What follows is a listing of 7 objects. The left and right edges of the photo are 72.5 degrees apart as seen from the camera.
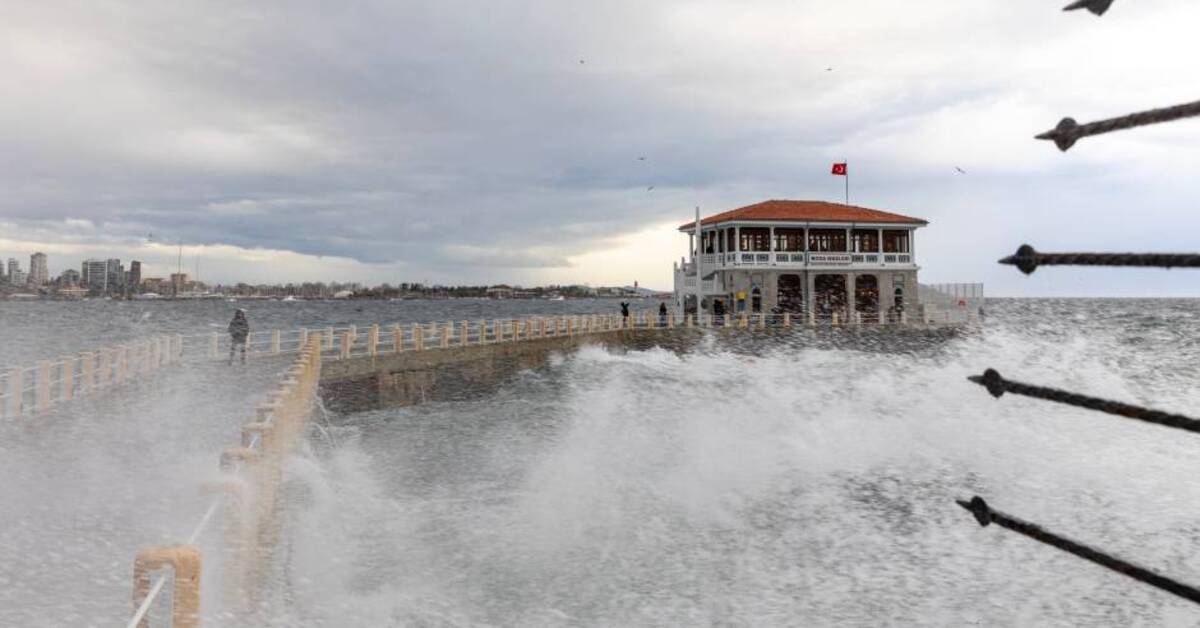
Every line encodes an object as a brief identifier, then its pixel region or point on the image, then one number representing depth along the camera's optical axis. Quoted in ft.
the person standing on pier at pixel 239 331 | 90.22
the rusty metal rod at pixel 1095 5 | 10.84
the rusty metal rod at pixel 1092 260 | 10.49
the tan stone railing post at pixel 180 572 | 16.88
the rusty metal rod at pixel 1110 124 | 10.19
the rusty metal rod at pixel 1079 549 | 10.74
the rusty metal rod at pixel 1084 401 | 10.35
